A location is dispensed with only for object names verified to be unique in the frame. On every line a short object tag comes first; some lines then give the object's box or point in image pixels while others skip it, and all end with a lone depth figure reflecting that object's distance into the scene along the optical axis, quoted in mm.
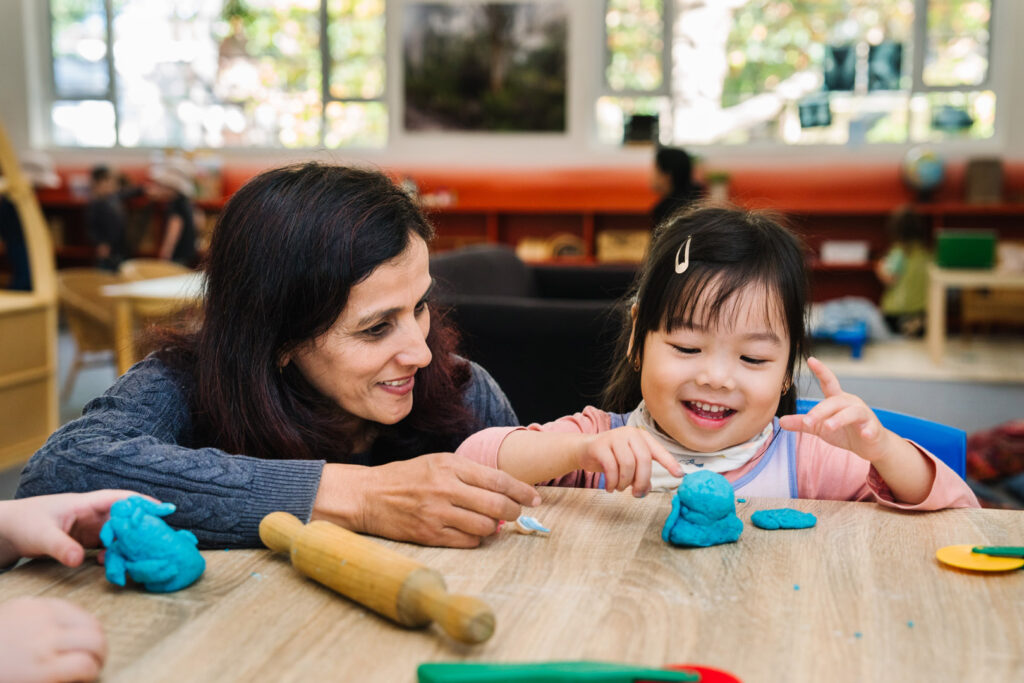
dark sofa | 2967
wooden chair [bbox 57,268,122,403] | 4973
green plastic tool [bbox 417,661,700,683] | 658
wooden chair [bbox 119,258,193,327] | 4203
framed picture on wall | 8414
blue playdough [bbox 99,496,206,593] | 853
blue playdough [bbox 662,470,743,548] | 963
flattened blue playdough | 1029
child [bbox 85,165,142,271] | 7840
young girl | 1151
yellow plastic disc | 906
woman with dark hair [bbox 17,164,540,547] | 1095
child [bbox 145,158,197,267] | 6988
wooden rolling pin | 730
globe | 7664
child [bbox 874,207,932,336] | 7520
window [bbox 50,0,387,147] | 8820
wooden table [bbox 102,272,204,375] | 4027
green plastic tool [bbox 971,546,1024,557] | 930
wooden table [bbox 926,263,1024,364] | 6172
